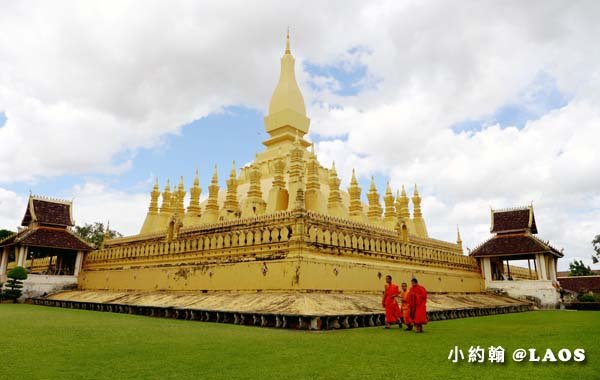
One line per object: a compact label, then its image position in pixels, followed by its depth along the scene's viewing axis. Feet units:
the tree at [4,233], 121.57
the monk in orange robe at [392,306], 32.40
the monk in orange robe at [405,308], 31.04
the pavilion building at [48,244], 72.33
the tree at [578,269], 139.54
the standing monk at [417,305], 30.07
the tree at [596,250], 116.39
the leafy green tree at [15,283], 66.95
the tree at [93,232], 137.90
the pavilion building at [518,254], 73.46
